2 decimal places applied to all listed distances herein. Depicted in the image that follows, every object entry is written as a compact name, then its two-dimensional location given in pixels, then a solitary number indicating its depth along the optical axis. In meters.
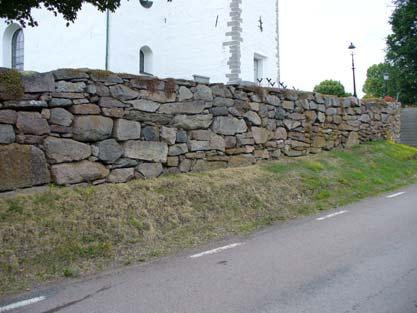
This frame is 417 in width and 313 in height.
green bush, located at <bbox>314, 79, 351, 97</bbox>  36.62
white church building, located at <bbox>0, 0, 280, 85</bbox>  19.14
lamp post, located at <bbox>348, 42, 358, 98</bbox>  26.38
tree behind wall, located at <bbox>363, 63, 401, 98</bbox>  38.09
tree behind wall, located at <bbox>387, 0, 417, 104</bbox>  35.12
